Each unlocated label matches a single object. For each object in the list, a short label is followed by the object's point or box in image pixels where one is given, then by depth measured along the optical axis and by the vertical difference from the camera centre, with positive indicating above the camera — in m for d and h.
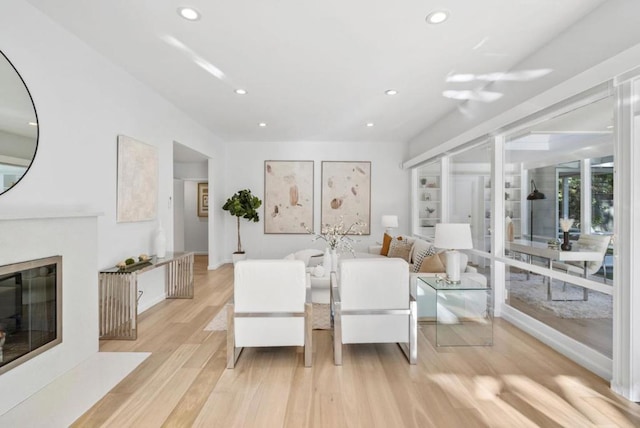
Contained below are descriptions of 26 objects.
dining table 2.56 -0.36
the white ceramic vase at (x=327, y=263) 4.23 -0.68
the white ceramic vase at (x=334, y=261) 4.27 -0.67
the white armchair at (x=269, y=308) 2.55 -0.77
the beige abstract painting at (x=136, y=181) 3.44 +0.35
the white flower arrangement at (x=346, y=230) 6.84 -0.40
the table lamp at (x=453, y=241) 3.00 -0.27
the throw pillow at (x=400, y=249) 5.00 -0.59
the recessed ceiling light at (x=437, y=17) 2.34 +1.46
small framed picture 8.43 +0.22
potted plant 6.55 +0.11
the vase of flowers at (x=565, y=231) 2.76 -0.16
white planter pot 6.65 -0.93
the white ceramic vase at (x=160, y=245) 3.88 -0.41
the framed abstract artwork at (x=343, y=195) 7.06 +0.37
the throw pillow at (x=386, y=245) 5.67 -0.59
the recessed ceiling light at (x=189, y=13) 2.31 +1.46
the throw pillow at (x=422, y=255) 4.14 -0.57
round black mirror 2.14 +0.59
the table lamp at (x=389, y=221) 6.38 -0.18
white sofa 3.62 -0.87
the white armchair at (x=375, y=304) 2.61 -0.75
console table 3.07 -0.88
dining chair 2.39 -0.30
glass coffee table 3.02 -1.16
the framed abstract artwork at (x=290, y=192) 7.06 +0.43
